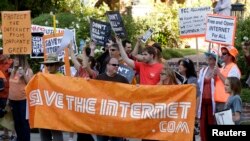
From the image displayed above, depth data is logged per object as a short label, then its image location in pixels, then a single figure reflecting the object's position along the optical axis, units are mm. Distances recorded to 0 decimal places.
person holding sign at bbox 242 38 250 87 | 13109
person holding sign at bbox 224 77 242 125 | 10023
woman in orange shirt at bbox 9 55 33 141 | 12773
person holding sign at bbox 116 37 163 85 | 11508
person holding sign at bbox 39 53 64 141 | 11828
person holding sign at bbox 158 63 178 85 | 11039
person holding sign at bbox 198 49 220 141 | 11805
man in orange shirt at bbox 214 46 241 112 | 11633
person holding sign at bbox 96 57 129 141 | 11398
